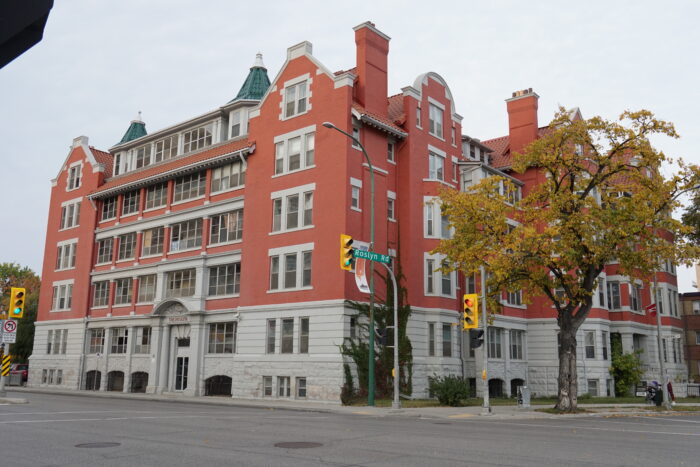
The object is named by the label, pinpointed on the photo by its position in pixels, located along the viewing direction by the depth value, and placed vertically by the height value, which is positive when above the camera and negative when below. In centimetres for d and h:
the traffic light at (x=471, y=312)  2422 +191
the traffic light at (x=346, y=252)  2400 +408
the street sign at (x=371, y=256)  2514 +422
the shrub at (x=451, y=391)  2827 -135
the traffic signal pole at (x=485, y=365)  2406 -14
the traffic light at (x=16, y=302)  2692 +217
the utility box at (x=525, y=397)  2740 -149
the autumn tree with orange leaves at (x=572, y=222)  2514 +573
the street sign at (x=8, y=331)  2756 +96
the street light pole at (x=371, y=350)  2672 +42
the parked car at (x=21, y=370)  5058 -136
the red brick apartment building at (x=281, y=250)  3325 +650
